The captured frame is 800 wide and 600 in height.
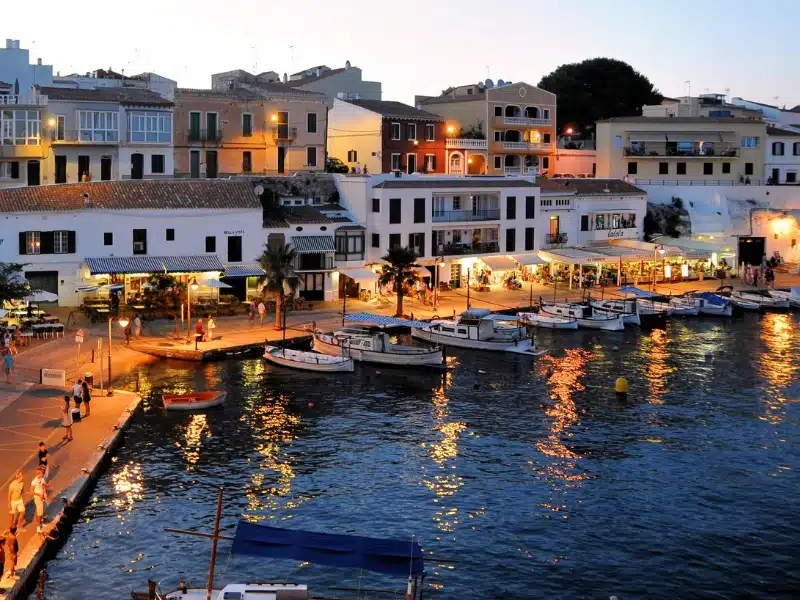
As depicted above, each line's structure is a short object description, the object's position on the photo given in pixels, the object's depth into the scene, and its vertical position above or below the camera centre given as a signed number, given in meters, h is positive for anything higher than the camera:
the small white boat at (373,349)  57.44 -5.47
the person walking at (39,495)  31.64 -7.08
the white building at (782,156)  106.00 +7.97
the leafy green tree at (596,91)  127.55 +17.13
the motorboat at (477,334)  62.47 -5.12
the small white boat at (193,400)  47.69 -6.66
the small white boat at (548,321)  70.31 -4.88
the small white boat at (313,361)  56.41 -5.90
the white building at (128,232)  65.56 +0.54
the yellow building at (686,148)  103.81 +8.53
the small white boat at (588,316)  70.56 -4.60
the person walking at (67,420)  40.34 -6.32
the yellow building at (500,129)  97.19 +9.80
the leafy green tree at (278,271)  65.06 -1.71
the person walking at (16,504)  30.98 -7.11
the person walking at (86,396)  44.28 -6.01
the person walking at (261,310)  64.25 -3.85
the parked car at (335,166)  91.38 +6.05
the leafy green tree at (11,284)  55.66 -2.17
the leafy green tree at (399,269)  68.50 -1.65
